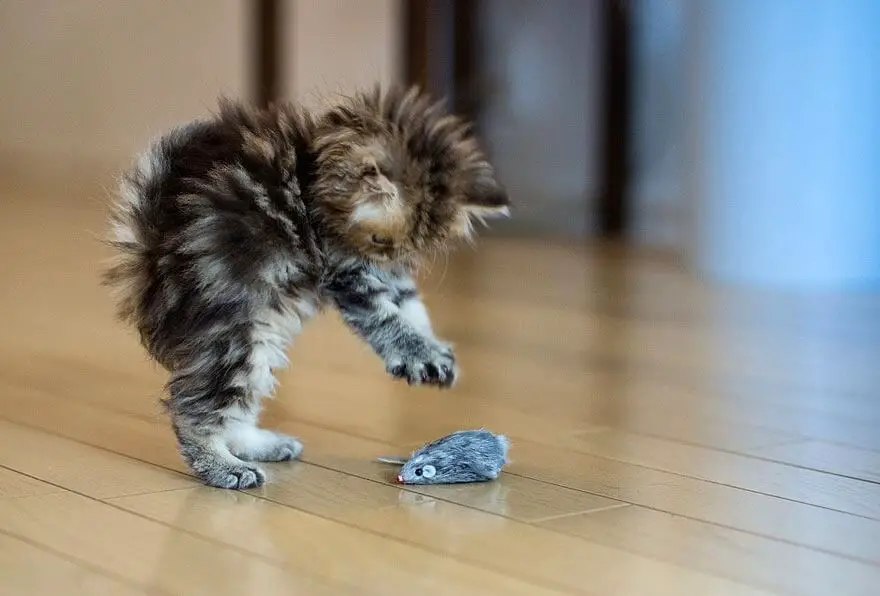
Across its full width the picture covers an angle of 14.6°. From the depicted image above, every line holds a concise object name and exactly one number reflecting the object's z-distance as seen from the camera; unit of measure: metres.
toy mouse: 1.51
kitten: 1.50
